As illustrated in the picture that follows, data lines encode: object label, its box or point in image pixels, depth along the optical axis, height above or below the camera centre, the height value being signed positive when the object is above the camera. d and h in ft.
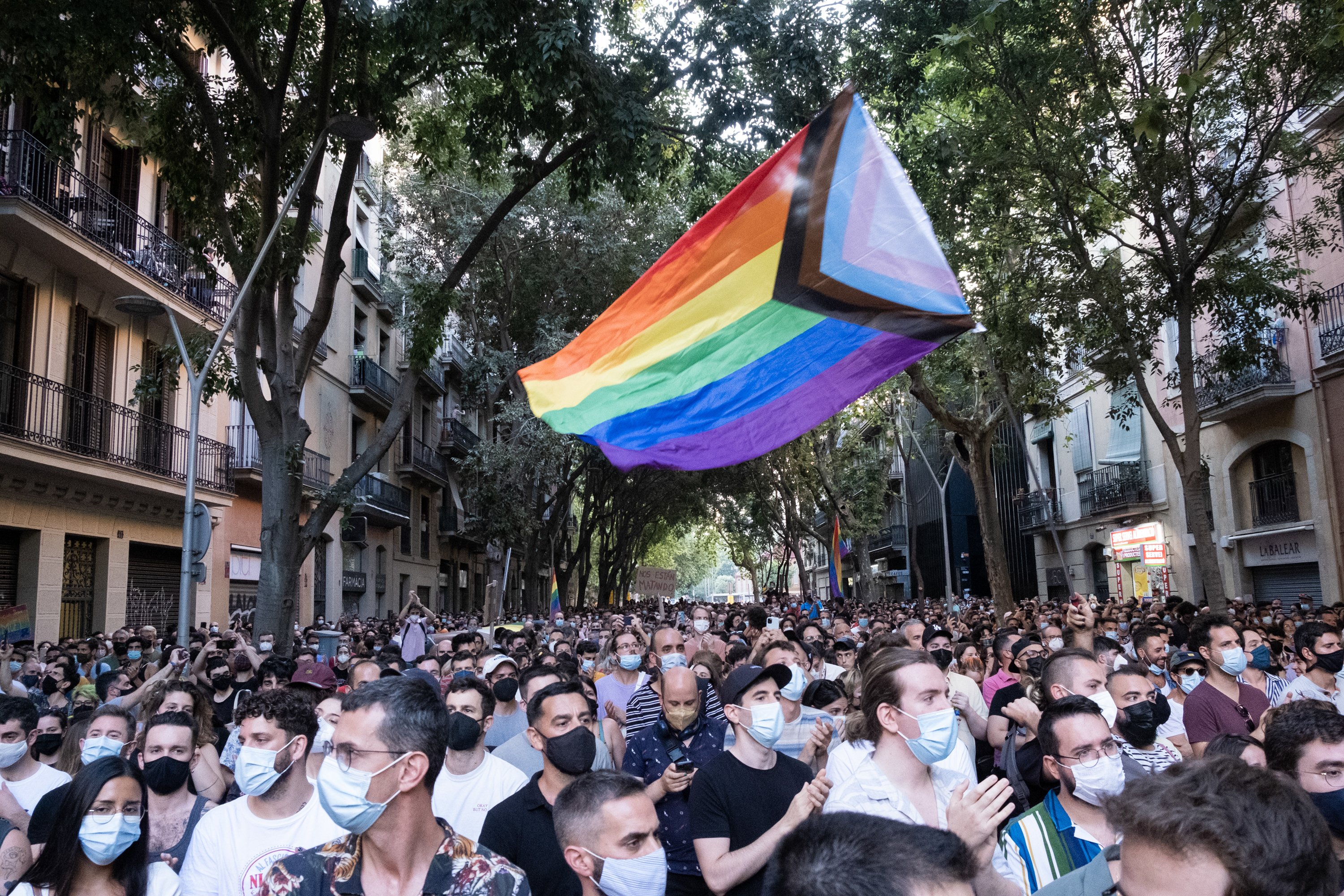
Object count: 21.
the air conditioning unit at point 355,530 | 95.54 +7.62
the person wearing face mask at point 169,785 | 14.23 -2.17
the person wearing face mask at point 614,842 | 10.37 -2.25
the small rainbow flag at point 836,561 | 91.09 +3.54
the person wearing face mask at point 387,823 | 8.74 -1.71
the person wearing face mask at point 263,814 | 12.01 -2.32
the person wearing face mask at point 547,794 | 12.54 -2.30
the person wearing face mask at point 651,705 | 18.63 -1.82
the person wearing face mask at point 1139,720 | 14.30 -1.85
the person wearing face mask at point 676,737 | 16.26 -2.01
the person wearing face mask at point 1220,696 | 19.66 -1.98
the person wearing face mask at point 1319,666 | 22.17 -1.65
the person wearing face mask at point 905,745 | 11.70 -1.62
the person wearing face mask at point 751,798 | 11.93 -2.22
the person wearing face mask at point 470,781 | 15.58 -2.49
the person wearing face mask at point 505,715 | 22.76 -2.20
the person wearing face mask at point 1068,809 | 11.56 -2.37
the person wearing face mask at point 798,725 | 15.52 -1.89
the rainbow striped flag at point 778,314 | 19.69 +5.60
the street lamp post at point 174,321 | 37.42 +11.51
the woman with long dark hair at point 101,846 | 11.05 -2.29
